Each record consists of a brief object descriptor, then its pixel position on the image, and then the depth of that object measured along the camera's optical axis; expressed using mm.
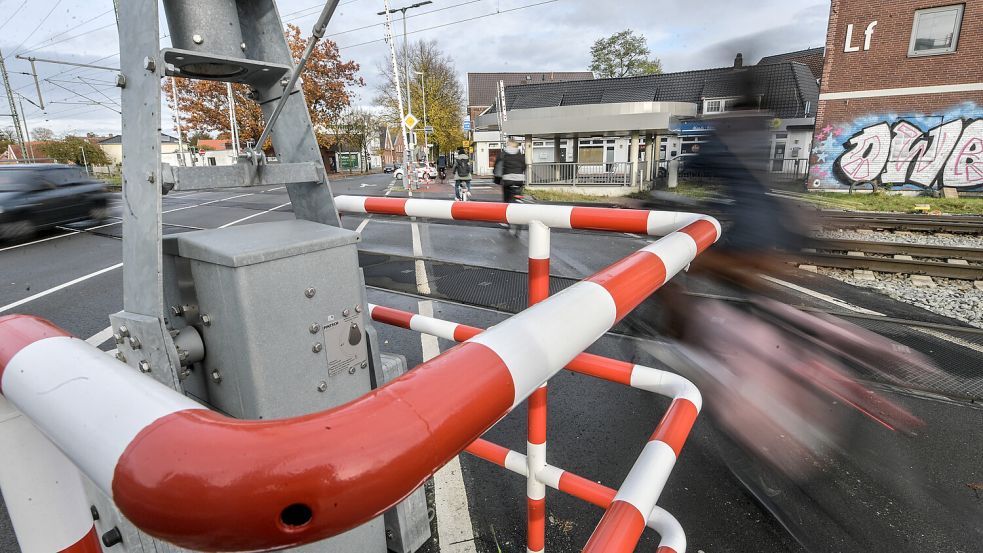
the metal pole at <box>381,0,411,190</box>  24781
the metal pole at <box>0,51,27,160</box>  31812
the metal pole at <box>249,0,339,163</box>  1229
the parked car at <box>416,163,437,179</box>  30733
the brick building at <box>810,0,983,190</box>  19266
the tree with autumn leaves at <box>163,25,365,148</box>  45500
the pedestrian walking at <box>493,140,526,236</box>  11819
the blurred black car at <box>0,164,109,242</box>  11086
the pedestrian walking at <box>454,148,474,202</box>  17203
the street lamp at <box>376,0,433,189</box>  25000
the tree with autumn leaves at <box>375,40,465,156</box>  54312
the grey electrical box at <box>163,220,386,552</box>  1325
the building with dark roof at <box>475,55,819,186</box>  23578
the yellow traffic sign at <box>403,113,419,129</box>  22330
